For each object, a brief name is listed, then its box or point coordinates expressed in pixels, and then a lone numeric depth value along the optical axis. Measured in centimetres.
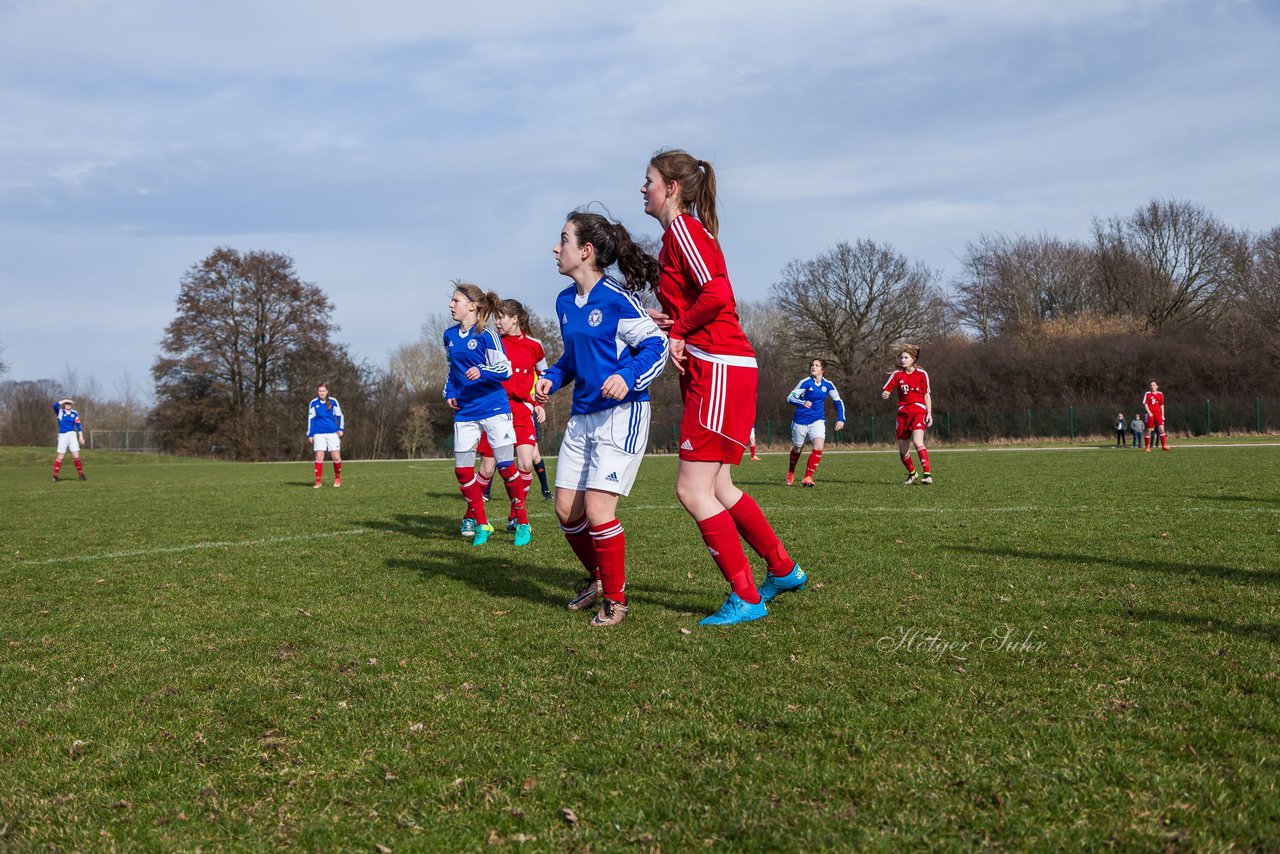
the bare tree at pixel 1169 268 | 5097
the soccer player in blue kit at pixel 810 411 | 1541
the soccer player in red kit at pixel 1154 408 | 2738
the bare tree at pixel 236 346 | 5012
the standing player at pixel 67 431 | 2338
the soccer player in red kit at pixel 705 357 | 446
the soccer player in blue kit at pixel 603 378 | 475
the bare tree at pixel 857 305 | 5312
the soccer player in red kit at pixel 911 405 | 1462
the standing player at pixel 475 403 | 827
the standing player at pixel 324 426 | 1825
